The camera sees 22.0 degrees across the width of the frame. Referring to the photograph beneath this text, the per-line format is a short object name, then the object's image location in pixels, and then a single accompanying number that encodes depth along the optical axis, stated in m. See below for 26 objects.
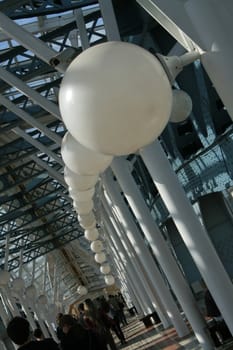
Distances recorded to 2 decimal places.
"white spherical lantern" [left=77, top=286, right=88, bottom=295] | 48.28
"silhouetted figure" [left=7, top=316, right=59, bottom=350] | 6.01
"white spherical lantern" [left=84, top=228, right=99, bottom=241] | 12.93
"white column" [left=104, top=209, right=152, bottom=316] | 24.85
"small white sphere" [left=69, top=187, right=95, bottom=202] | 6.74
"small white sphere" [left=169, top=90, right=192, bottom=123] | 5.41
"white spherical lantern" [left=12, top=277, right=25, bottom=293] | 27.17
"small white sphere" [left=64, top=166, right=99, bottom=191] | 5.65
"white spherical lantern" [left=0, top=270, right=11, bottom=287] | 22.70
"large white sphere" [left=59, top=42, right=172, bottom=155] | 2.63
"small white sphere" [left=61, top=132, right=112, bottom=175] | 4.28
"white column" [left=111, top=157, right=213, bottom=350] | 11.70
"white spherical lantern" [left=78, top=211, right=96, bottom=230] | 10.16
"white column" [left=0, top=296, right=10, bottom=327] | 25.55
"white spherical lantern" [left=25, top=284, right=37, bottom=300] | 31.11
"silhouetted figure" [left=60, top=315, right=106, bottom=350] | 7.30
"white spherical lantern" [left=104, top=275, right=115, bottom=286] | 29.72
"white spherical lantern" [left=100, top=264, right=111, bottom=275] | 23.70
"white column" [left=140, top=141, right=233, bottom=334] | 8.86
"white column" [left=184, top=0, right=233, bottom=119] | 4.35
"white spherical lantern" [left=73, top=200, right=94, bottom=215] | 7.67
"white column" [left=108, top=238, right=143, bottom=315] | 33.29
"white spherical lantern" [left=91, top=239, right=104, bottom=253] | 16.92
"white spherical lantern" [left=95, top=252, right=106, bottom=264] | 18.78
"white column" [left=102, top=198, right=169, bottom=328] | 19.25
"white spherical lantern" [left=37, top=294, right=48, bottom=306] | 36.44
